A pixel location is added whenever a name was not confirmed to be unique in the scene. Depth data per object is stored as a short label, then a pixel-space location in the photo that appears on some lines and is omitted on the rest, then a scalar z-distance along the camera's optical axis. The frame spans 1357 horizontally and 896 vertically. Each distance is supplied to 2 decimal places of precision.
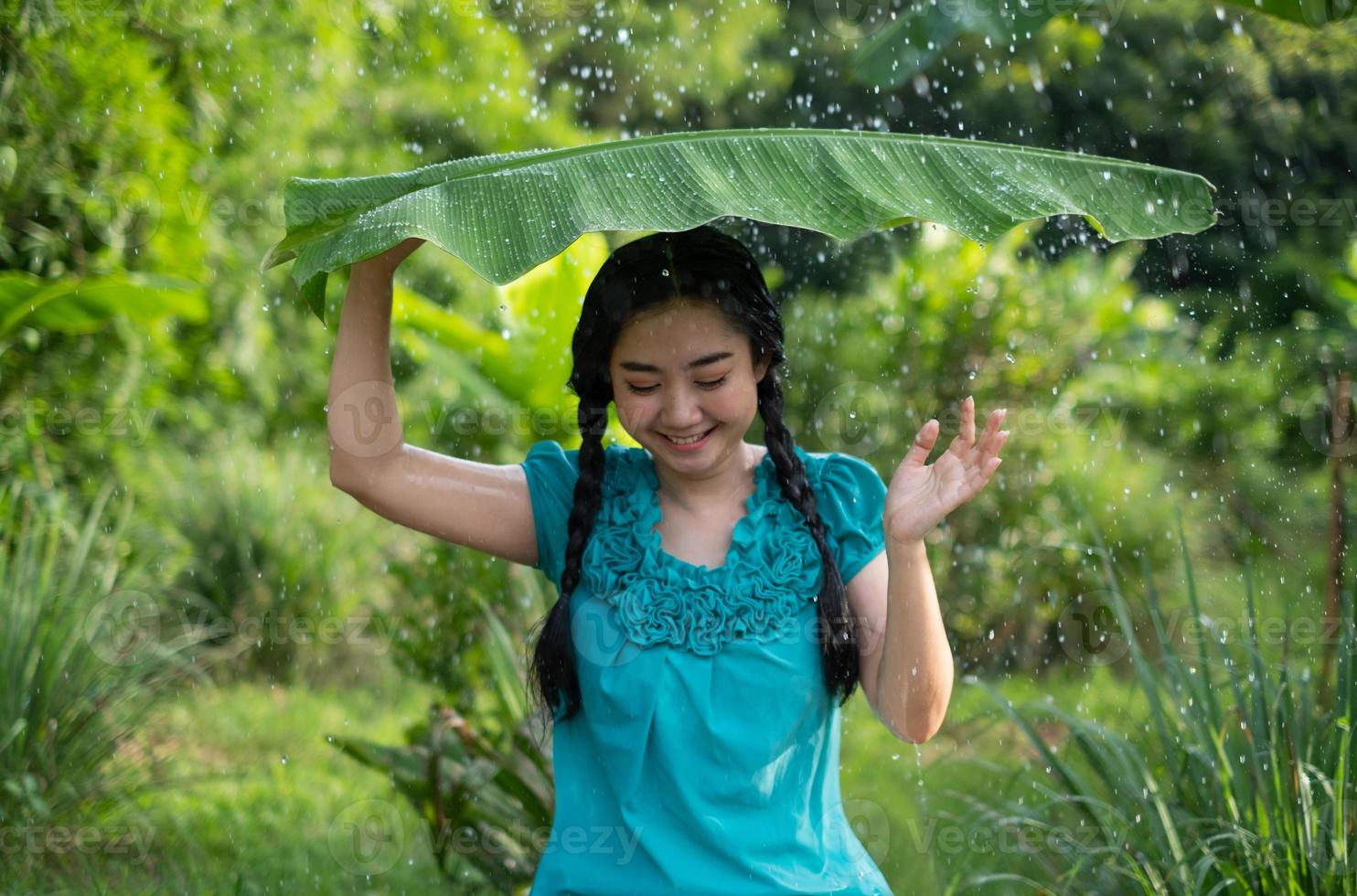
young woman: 2.09
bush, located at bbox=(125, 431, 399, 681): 7.07
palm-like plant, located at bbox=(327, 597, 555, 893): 3.79
